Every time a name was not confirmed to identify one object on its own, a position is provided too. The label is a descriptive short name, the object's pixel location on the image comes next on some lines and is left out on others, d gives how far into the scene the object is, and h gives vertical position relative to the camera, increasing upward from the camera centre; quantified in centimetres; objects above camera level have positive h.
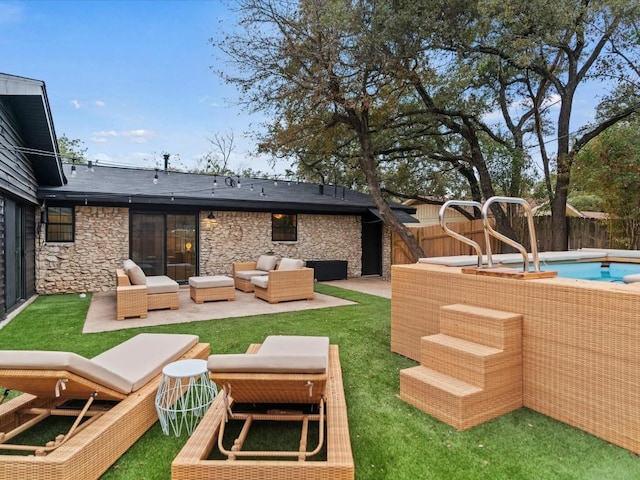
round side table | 268 -123
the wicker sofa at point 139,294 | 654 -104
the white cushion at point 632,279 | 327 -36
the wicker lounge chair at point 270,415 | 195 -119
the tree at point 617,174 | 764 +141
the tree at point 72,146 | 2512 +647
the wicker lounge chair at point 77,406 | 197 -116
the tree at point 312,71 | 881 +426
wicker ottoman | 804 -113
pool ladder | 335 +8
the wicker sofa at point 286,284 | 799 -102
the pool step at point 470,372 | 283 -110
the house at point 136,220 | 683 +51
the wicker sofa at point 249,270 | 948 -87
